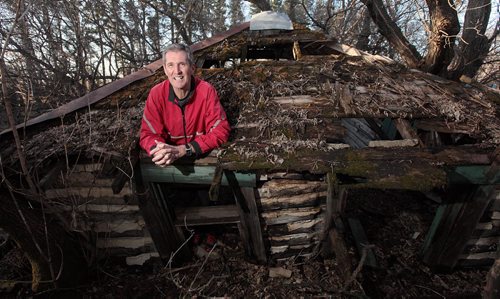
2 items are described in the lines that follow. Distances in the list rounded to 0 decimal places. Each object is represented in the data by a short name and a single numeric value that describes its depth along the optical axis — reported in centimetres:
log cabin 265
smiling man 265
